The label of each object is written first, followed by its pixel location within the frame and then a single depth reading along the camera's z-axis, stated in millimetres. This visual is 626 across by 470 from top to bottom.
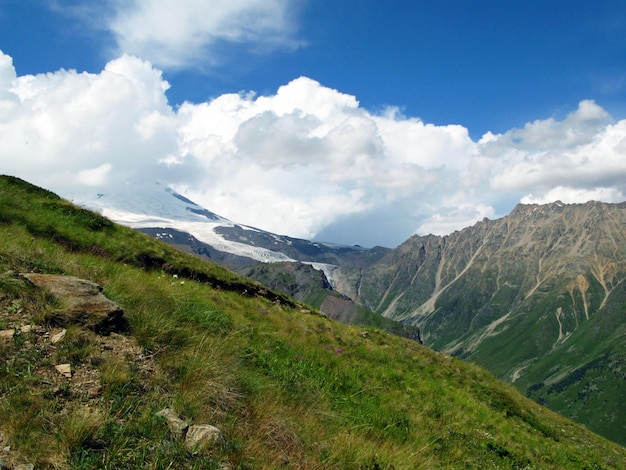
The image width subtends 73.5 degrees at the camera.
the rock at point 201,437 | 5906
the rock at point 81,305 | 8039
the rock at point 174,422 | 6035
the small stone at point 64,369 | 6600
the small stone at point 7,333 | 6924
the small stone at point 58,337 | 7259
